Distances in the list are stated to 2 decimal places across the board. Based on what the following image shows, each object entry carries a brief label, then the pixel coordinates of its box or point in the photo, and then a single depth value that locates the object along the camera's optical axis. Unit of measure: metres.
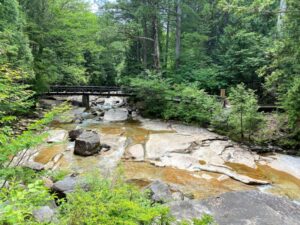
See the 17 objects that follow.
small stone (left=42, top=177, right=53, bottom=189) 5.61
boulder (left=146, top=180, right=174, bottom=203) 5.36
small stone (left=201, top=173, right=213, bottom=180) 7.46
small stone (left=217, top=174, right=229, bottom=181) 7.40
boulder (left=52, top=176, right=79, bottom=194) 5.22
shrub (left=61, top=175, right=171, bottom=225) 2.56
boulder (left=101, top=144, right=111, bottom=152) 9.61
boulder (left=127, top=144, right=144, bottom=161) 8.92
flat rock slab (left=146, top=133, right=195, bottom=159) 9.46
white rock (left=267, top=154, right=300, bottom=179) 8.06
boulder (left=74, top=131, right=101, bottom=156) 8.96
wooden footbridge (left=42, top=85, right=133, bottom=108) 17.43
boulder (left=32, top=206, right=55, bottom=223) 3.23
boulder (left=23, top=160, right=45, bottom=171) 6.80
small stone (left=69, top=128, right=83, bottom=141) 10.63
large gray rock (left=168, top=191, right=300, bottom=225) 3.76
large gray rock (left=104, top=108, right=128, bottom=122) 15.80
